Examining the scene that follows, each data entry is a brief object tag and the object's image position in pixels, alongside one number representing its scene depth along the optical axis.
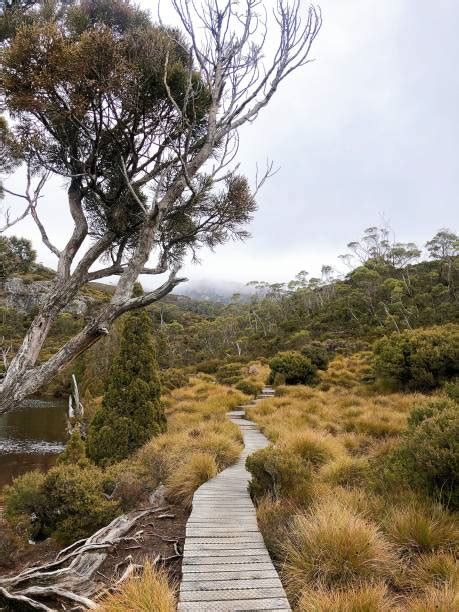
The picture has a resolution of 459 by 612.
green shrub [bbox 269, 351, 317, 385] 18.69
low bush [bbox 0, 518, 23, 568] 6.03
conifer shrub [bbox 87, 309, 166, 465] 10.23
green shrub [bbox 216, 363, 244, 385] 22.05
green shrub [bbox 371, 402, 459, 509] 4.55
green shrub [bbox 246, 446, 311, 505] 5.46
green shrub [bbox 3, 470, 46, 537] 6.96
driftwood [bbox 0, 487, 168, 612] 4.05
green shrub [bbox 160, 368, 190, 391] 19.97
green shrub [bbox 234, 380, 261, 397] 18.02
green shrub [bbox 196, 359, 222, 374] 29.31
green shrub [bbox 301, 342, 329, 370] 20.55
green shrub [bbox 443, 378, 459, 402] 9.03
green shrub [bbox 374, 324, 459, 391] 13.57
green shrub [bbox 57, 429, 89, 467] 9.57
